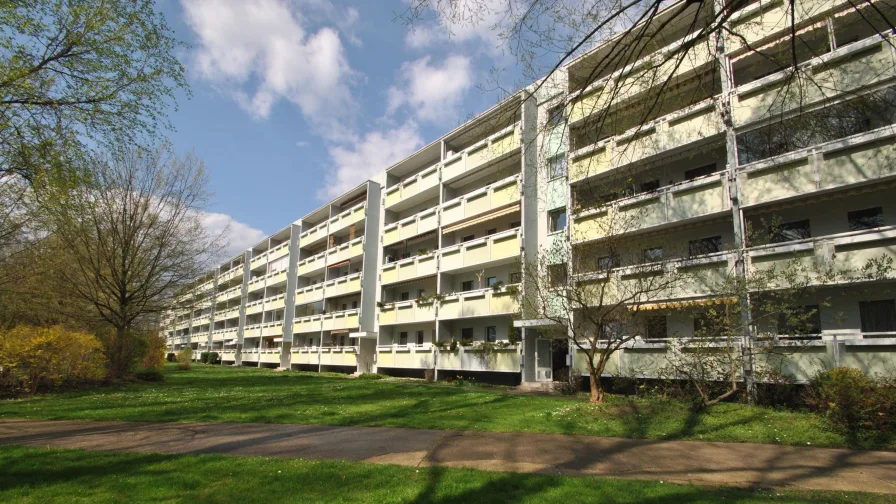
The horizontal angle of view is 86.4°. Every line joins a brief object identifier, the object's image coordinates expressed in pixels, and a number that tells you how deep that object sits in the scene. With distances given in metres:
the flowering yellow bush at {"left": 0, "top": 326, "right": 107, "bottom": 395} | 14.44
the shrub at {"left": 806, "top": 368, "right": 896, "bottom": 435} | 9.39
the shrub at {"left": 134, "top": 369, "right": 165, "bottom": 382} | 22.64
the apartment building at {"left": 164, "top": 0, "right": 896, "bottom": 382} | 12.98
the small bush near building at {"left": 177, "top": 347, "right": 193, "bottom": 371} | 38.85
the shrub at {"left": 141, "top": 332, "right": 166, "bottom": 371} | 26.12
